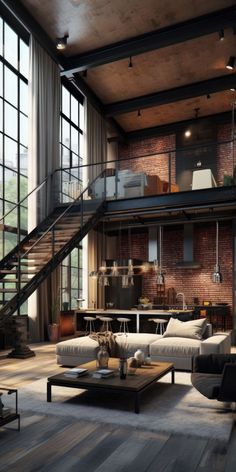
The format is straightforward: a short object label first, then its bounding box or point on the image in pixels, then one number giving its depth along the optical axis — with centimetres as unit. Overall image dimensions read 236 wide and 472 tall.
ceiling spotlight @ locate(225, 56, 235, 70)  1085
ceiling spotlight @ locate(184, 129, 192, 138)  1429
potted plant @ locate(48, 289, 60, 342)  1023
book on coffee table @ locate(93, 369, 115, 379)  480
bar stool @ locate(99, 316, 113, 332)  964
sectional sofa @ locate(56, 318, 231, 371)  644
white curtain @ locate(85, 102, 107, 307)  1273
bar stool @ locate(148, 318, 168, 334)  896
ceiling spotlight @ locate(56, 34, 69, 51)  1020
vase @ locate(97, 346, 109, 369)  534
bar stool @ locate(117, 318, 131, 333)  1013
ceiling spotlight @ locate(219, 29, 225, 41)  953
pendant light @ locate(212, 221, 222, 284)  859
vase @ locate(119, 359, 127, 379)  482
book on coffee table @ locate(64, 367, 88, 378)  486
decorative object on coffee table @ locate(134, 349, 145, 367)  547
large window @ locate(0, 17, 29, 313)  932
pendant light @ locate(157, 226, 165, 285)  917
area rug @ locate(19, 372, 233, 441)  401
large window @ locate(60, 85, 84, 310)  1098
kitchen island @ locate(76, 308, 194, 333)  915
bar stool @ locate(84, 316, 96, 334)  1035
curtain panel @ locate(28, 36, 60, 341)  1000
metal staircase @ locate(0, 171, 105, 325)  770
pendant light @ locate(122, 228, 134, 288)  847
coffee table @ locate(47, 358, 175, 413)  442
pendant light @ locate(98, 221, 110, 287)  880
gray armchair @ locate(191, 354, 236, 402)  411
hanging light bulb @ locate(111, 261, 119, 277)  866
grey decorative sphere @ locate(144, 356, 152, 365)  562
